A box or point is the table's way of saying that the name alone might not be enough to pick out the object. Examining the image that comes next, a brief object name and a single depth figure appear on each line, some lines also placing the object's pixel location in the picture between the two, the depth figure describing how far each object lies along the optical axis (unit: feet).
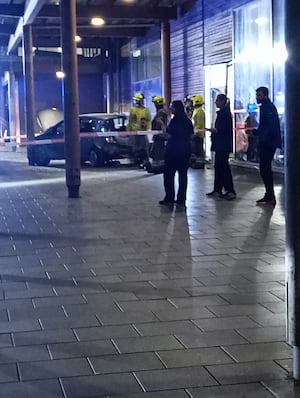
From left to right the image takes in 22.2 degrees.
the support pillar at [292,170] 13.17
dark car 64.85
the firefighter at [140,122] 60.70
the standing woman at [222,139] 40.27
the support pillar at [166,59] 75.05
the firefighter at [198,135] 59.41
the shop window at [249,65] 56.59
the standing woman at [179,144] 37.11
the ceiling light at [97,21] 71.12
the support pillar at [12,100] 118.11
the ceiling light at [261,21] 56.46
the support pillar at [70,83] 42.88
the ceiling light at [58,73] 110.34
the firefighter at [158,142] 55.77
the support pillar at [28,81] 72.49
